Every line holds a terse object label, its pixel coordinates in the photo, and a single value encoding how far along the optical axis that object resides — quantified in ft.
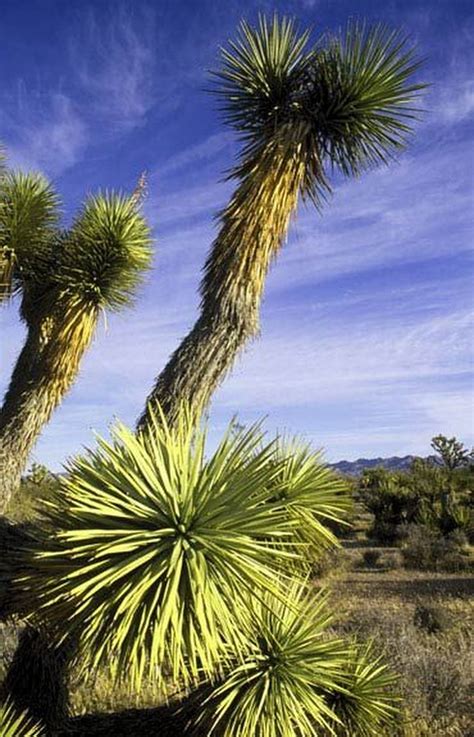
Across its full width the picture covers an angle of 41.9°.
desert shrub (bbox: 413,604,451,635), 30.81
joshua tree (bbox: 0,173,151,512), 22.49
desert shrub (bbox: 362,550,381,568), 52.19
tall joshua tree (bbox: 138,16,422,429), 14.19
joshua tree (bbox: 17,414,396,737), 9.46
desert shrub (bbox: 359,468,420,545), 64.38
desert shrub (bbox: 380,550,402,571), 49.84
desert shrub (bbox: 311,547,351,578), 47.28
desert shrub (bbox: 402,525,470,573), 49.67
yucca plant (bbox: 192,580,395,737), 12.61
